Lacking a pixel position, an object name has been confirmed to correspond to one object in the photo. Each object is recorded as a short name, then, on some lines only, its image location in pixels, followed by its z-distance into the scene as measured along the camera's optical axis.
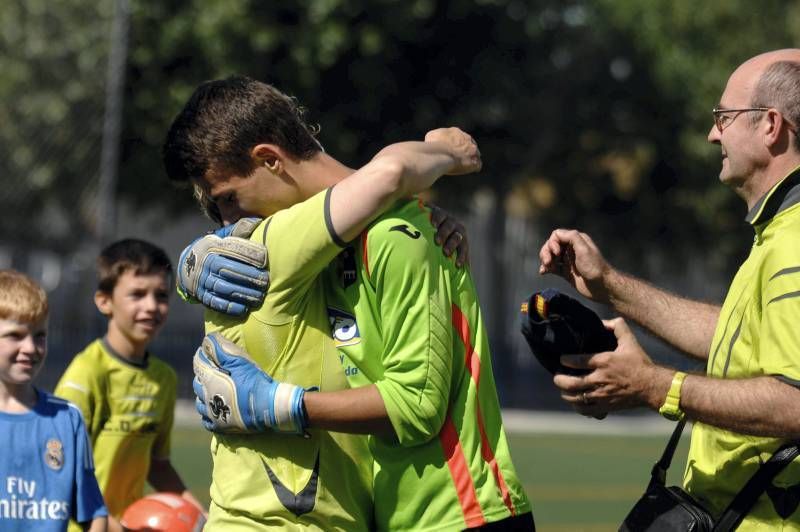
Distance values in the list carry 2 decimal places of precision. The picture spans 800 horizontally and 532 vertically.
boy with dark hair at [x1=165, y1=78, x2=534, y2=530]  7.58
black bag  7.72
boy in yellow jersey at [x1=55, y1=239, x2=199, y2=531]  13.52
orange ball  12.10
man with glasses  7.43
